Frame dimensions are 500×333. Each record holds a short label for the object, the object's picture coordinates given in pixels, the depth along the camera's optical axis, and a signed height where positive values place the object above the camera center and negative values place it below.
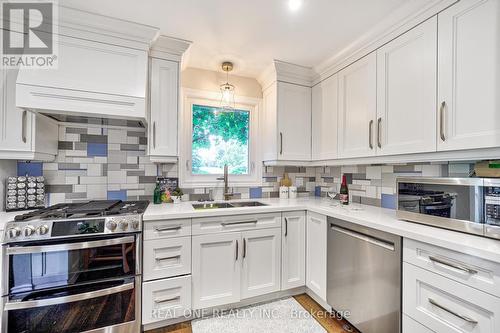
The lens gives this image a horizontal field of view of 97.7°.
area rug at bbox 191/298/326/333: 1.69 -1.26
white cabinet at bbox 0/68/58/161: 1.57 +0.27
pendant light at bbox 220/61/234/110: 2.52 +0.84
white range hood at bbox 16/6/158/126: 1.53 +0.69
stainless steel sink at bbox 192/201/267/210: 2.24 -0.40
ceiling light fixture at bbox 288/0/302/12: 1.49 +1.13
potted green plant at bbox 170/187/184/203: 2.22 -0.30
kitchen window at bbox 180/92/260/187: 2.46 +0.29
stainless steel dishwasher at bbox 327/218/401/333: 1.33 -0.75
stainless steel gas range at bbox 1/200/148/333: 1.34 -0.70
